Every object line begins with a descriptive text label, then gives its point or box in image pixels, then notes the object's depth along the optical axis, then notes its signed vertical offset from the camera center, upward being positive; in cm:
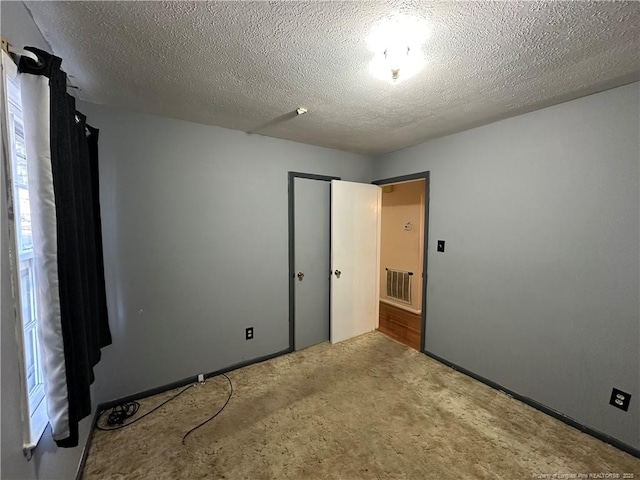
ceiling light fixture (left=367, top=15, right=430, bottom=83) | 114 +90
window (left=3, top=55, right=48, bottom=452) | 93 -18
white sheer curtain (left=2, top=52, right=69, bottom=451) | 94 -5
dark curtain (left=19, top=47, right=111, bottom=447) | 105 -5
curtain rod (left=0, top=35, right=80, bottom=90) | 88 +64
